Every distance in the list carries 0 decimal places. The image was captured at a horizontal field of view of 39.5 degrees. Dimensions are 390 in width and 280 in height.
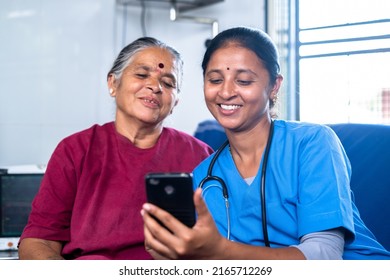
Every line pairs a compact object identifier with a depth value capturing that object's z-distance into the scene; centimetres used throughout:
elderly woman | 111
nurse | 89
